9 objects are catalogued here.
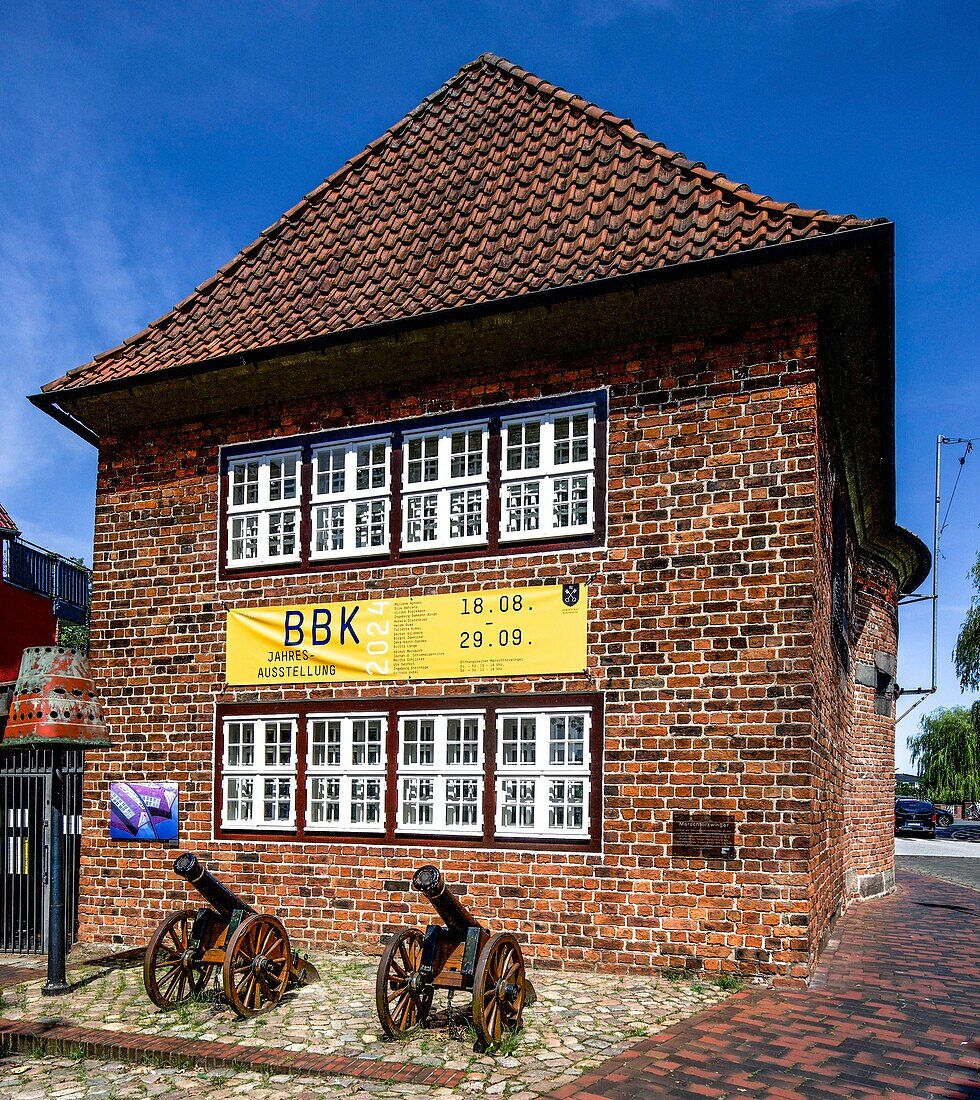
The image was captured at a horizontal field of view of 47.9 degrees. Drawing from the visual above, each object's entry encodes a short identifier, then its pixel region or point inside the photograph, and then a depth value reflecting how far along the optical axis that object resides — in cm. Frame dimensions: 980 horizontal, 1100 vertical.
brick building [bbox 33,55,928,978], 997
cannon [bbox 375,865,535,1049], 725
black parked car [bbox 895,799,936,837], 4003
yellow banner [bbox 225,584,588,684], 1082
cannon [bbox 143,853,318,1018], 839
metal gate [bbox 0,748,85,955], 1211
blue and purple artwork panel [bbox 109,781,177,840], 1244
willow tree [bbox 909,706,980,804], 5731
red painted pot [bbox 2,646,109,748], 999
